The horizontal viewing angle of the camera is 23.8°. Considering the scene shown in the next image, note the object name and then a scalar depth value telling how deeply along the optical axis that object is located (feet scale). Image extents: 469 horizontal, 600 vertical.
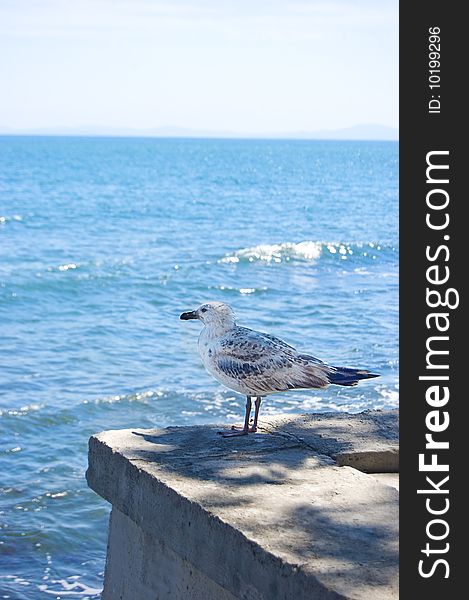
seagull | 17.72
